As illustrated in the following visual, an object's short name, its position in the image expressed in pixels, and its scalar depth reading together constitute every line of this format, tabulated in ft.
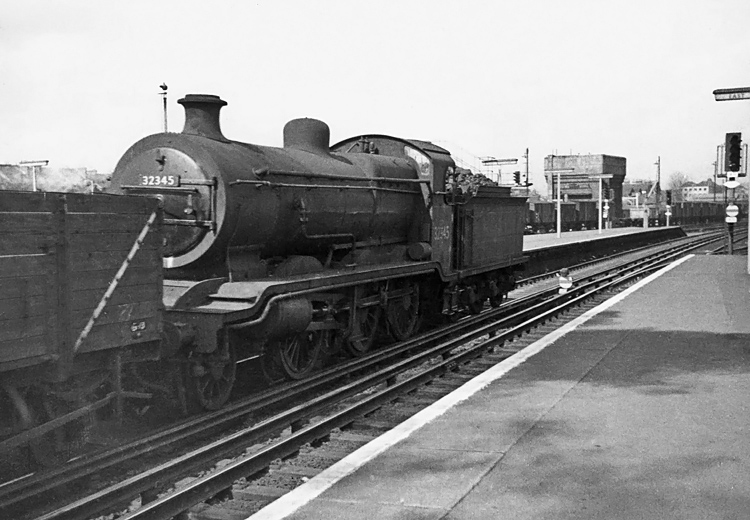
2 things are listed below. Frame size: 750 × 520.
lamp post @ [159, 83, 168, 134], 31.88
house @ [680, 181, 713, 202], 512.22
